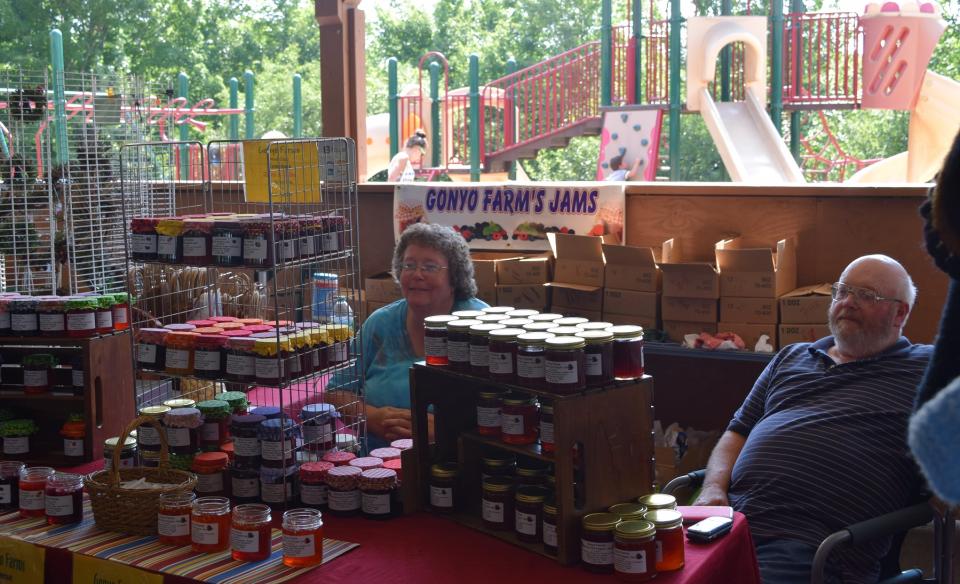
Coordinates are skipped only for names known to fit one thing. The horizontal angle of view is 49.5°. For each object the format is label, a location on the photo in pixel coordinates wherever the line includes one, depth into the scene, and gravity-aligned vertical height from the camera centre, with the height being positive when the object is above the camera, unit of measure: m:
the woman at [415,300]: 3.93 -0.39
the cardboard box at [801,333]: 4.52 -0.61
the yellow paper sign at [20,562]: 2.49 -0.87
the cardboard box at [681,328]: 4.73 -0.61
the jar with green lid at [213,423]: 2.86 -0.62
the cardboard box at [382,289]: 5.44 -0.48
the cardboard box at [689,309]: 4.69 -0.52
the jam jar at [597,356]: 2.33 -0.36
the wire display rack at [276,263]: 2.67 -0.17
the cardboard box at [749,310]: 4.57 -0.52
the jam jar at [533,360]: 2.32 -0.36
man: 3.15 -0.78
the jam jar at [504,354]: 2.39 -0.36
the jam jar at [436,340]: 2.63 -0.36
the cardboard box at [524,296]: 5.14 -0.50
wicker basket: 2.52 -0.73
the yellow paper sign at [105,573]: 2.31 -0.84
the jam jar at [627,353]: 2.42 -0.37
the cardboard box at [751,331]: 4.59 -0.61
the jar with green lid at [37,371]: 3.20 -0.52
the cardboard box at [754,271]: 4.54 -0.34
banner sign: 5.32 -0.08
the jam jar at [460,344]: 2.54 -0.36
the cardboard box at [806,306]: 4.52 -0.49
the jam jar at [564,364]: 2.26 -0.37
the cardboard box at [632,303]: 4.83 -0.51
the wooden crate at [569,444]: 2.27 -0.58
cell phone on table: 2.42 -0.78
